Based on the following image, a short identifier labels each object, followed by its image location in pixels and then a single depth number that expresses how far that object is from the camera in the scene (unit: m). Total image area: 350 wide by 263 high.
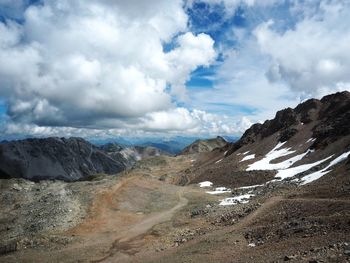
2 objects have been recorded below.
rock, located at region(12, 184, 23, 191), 87.31
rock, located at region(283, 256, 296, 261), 24.90
